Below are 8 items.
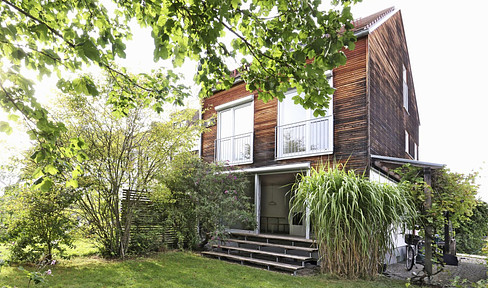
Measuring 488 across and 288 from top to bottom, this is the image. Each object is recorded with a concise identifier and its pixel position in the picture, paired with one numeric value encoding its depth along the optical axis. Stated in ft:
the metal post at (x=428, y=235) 19.83
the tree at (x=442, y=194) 19.66
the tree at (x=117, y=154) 24.86
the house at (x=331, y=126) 27.43
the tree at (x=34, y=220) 22.15
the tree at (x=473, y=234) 42.73
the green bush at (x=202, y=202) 30.32
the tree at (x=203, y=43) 9.30
